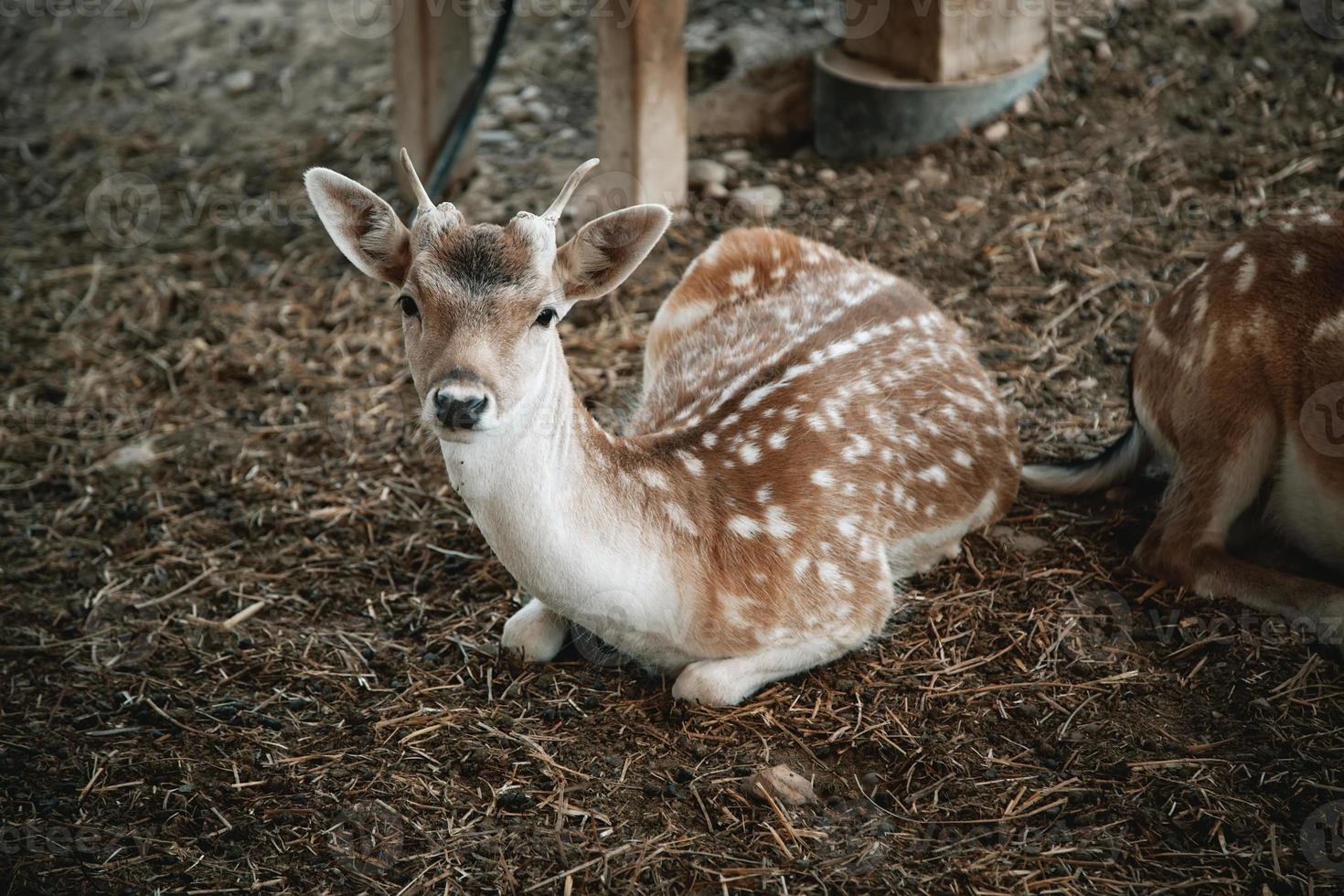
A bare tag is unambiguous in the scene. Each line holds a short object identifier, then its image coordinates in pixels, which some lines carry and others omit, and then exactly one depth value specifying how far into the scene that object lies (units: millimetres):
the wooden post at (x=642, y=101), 4855
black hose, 5355
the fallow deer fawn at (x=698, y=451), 2803
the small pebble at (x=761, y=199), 5309
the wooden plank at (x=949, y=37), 5207
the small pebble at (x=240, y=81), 6824
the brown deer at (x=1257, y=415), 3248
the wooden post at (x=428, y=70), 5418
